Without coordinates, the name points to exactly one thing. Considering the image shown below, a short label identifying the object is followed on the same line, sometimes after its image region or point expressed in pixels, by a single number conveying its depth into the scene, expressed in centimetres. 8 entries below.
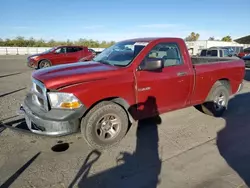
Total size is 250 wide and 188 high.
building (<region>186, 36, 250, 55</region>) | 3338
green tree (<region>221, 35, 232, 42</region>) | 7799
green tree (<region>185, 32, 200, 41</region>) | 8971
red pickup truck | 346
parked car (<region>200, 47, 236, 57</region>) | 1556
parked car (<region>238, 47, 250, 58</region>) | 2029
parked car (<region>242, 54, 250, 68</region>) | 1605
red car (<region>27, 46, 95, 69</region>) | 1474
